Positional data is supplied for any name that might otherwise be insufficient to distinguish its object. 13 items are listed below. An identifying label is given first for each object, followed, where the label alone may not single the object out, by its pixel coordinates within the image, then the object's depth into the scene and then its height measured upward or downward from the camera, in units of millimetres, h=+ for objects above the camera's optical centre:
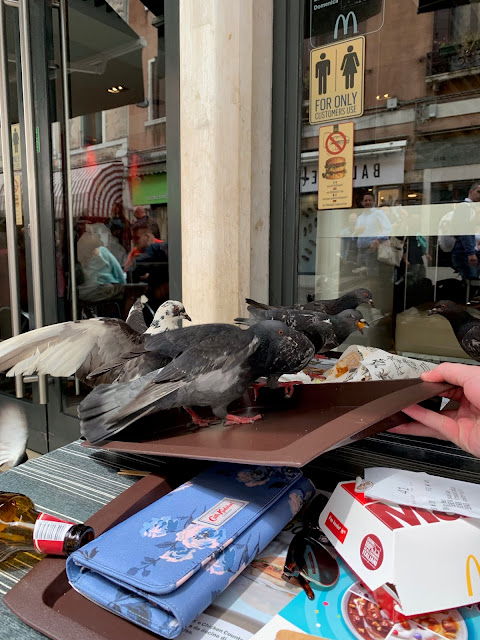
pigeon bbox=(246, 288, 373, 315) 1911 -194
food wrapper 1326 -327
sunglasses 670 -457
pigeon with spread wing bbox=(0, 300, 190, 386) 1118 -234
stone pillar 1707 +438
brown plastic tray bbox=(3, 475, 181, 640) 559 -446
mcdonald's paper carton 585 -393
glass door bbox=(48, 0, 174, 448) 2566 +542
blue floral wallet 569 -406
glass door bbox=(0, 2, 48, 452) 2350 +297
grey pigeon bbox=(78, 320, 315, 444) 853 -233
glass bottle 674 -439
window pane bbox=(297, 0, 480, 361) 2066 +474
